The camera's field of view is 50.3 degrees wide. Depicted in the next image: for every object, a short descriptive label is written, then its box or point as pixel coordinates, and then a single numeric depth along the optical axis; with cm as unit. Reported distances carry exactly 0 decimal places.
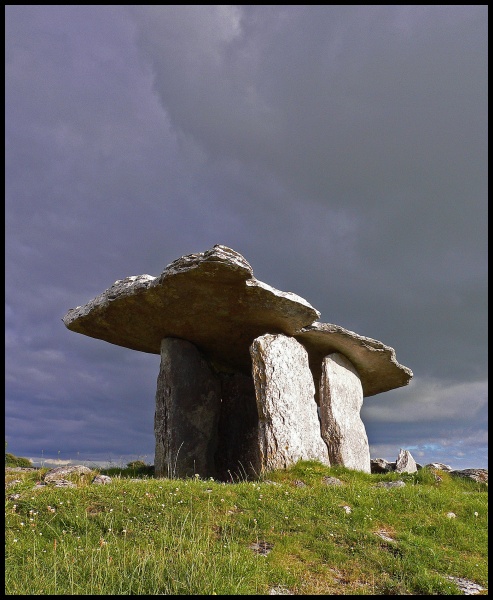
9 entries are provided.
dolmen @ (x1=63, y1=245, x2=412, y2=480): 1395
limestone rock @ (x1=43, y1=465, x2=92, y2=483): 1087
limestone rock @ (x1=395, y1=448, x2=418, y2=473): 1873
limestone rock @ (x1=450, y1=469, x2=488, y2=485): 1805
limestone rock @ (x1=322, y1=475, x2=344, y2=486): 1179
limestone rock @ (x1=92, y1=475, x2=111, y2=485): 1041
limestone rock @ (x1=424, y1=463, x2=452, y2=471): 2078
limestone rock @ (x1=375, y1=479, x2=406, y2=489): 1214
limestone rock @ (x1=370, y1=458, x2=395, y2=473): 1964
